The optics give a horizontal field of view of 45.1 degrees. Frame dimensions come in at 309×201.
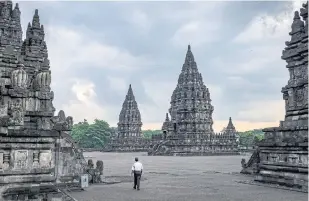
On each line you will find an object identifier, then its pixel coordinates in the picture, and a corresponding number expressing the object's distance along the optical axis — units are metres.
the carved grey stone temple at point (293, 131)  15.37
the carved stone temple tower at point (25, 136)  11.22
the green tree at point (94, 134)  104.75
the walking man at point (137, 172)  15.94
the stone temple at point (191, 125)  64.50
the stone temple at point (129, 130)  85.44
